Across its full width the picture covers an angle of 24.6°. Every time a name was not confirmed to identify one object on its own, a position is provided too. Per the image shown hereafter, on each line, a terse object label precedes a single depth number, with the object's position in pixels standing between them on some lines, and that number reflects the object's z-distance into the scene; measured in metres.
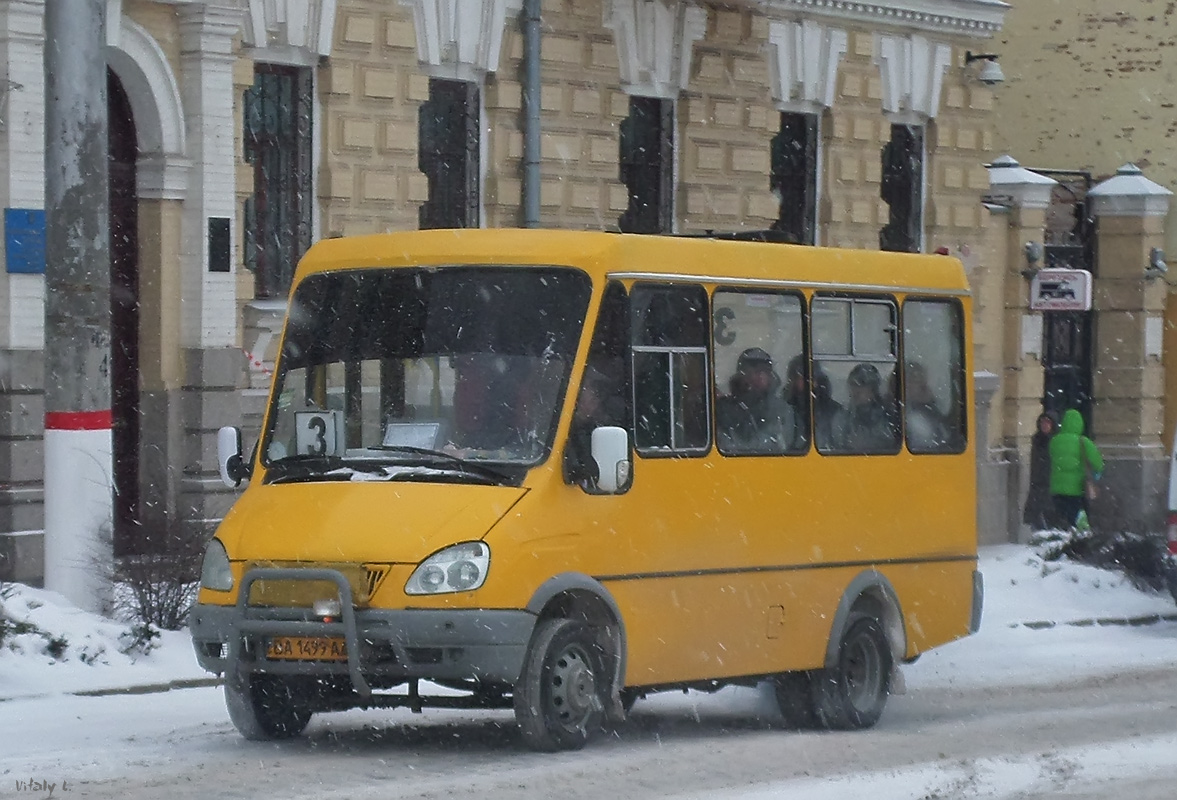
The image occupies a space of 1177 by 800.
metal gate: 36.03
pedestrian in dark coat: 32.41
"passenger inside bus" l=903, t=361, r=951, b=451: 15.41
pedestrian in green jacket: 30.89
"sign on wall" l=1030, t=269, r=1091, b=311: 32.75
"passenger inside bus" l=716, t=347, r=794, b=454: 13.83
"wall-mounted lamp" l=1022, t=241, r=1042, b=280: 32.72
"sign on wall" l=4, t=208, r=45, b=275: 20.09
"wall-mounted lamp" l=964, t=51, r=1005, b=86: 31.72
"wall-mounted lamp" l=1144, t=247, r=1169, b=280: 36.12
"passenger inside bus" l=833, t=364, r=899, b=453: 14.80
